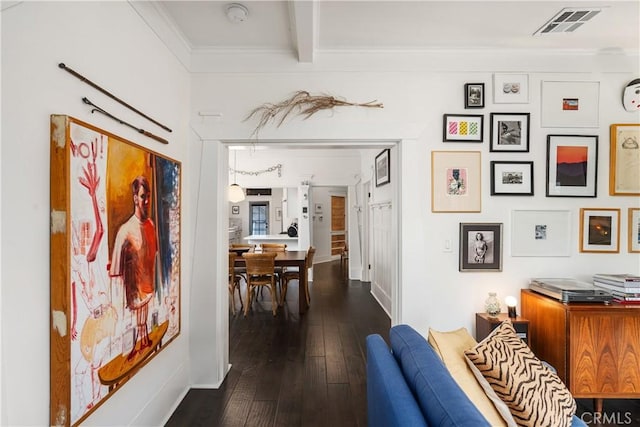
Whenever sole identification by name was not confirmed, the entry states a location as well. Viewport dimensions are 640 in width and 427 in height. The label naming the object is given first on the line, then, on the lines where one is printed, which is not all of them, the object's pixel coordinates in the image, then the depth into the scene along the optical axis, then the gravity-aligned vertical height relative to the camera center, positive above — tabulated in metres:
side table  2.28 -0.86
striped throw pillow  1.23 -0.74
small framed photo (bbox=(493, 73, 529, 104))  2.48 +1.01
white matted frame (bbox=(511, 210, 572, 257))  2.48 -0.12
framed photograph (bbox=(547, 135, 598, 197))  2.47 +0.38
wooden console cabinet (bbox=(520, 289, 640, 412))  2.04 -0.94
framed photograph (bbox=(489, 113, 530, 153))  2.47 +0.65
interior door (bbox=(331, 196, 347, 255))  8.86 -0.41
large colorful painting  1.17 -0.26
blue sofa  0.94 -0.66
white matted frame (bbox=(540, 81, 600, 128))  2.48 +0.89
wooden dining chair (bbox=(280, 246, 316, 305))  4.69 -1.06
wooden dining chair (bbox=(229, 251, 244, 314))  4.43 -1.00
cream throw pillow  1.23 -0.72
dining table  4.29 -0.87
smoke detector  1.94 +1.29
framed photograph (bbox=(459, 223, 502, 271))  2.48 -0.29
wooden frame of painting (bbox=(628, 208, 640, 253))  2.47 -0.14
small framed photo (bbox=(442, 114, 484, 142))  2.47 +0.69
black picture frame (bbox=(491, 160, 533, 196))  2.47 +0.28
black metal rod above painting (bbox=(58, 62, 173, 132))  1.25 +0.57
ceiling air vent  1.99 +1.33
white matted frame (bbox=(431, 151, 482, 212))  2.48 +0.27
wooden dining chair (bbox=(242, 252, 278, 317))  4.21 -0.82
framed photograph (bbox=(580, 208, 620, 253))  2.47 -0.13
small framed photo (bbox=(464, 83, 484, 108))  2.47 +0.95
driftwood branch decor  2.47 +0.86
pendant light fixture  5.47 +0.31
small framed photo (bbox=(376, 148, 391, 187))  4.22 +0.63
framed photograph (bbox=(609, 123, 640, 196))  2.46 +0.44
